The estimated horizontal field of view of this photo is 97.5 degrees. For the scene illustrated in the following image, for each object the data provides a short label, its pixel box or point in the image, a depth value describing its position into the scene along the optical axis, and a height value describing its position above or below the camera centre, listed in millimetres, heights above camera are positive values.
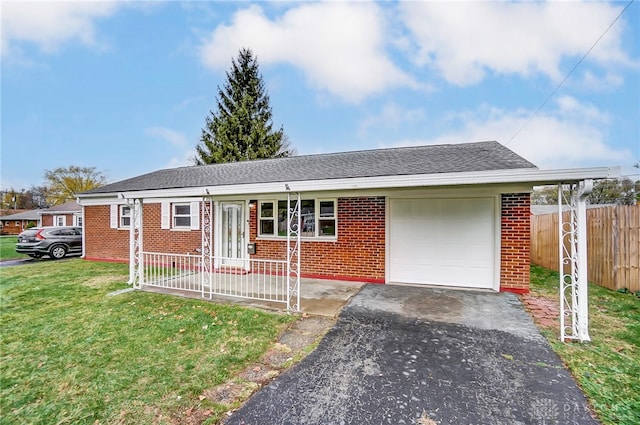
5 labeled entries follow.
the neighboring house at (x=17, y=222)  37469 -894
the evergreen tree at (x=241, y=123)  22531 +7464
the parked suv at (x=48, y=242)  12594 -1229
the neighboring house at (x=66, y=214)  22252 +76
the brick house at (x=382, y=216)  5840 -77
